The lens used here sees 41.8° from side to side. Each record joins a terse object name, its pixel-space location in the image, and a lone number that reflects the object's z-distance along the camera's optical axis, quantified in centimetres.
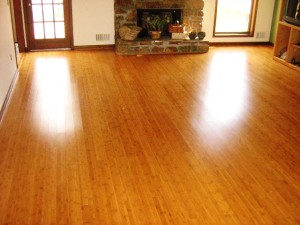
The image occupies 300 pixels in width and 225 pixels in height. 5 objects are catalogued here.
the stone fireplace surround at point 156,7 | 735
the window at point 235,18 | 805
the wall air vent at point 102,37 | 765
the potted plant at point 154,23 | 760
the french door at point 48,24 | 720
